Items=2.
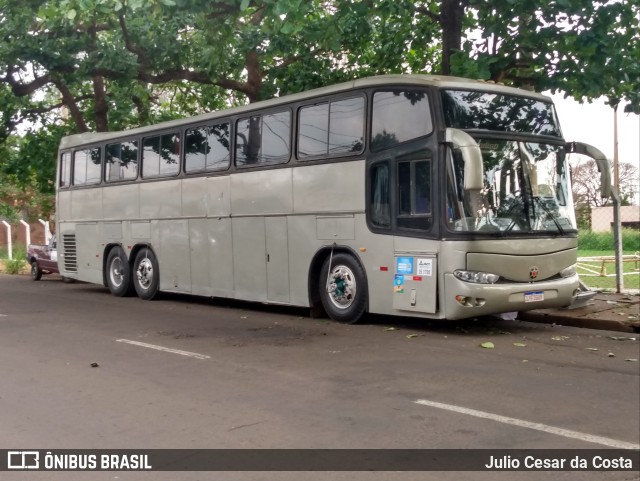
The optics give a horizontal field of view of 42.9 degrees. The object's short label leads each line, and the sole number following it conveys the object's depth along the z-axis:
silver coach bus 10.98
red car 24.97
